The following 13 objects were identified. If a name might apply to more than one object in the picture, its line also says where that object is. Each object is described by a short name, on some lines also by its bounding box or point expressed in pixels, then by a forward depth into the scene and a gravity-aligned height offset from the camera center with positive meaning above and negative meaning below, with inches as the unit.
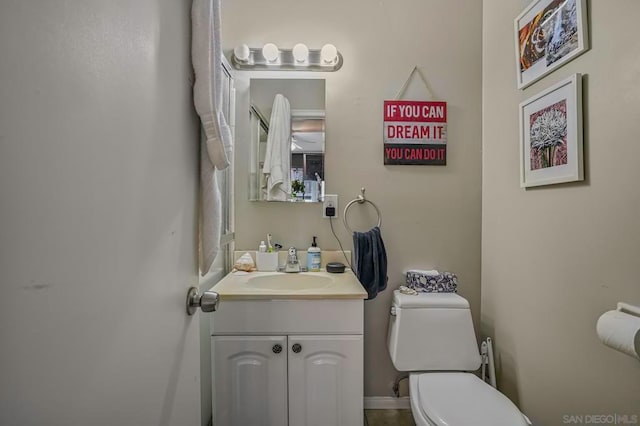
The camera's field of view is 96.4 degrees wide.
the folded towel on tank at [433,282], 59.3 -14.3
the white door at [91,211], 11.2 +0.1
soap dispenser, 61.2 -9.7
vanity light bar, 60.3 +33.3
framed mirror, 62.7 +16.7
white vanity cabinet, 47.0 -24.9
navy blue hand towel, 58.4 -10.0
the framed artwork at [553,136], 39.0 +11.9
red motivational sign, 62.7 +18.4
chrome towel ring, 63.1 +1.9
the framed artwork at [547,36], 38.7 +26.8
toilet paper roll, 29.5 -12.8
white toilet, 47.3 -24.2
